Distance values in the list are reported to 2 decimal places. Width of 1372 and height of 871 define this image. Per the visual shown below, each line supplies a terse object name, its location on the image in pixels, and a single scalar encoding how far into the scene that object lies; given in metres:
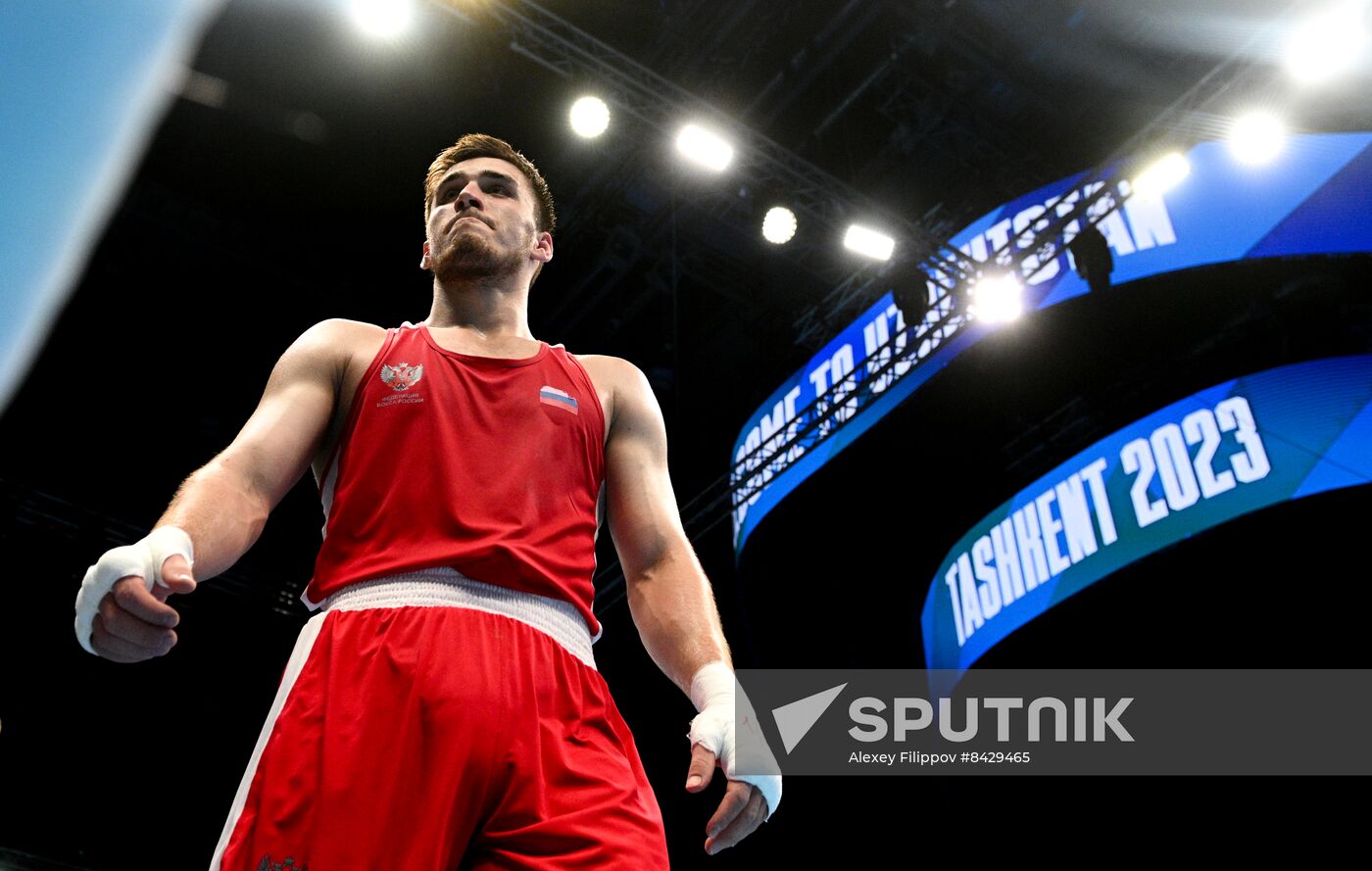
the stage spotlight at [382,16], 6.05
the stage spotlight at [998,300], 6.84
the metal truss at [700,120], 6.37
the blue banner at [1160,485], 5.73
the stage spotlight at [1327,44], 5.75
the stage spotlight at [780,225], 7.49
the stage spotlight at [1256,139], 5.92
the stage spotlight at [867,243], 7.38
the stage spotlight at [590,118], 6.73
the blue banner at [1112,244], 5.77
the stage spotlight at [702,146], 6.84
